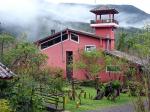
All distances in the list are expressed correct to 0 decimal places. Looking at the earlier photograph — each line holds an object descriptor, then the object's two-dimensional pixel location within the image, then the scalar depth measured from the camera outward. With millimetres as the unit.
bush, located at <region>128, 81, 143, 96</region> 8059
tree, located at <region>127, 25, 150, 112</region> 7504
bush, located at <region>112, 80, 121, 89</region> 24172
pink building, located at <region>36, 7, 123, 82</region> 37406
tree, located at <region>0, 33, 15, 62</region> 27391
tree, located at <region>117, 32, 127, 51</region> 46844
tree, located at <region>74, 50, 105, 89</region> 33344
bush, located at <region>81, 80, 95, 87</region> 34344
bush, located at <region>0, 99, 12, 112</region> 11674
